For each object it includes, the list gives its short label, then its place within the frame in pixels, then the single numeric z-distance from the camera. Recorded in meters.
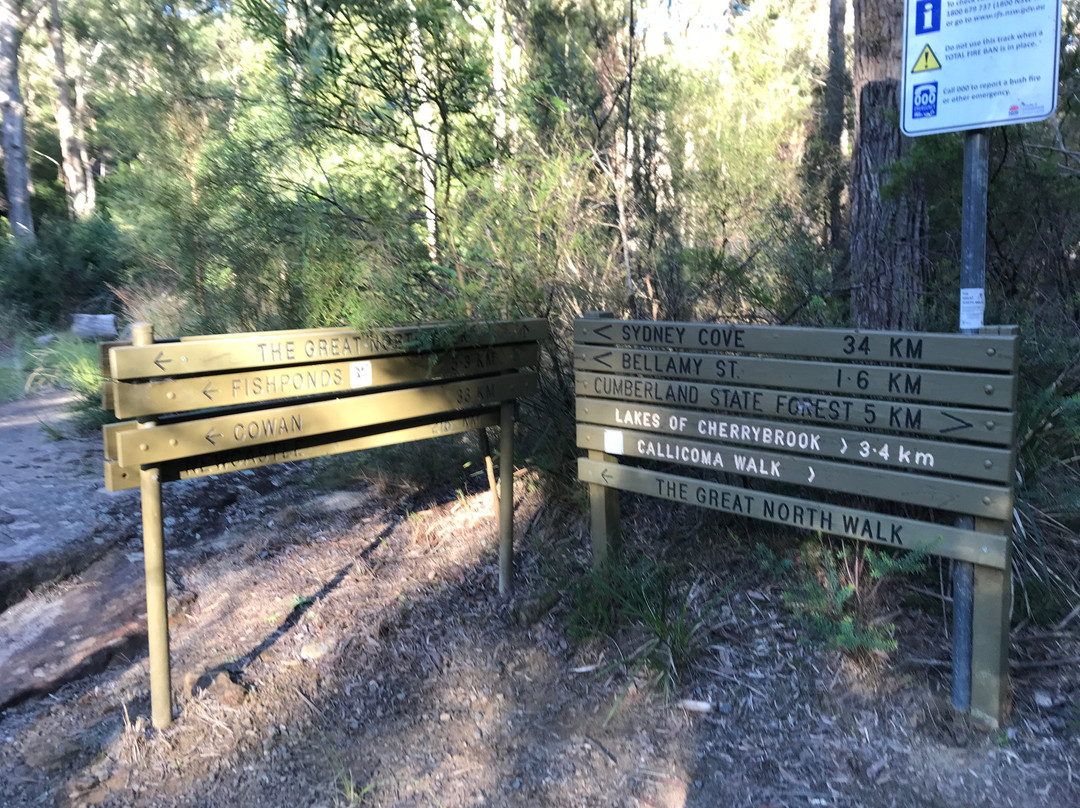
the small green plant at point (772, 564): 3.81
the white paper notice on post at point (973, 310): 3.17
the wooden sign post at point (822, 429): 3.11
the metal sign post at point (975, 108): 2.97
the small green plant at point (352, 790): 3.21
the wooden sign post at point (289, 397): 3.31
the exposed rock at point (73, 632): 4.35
